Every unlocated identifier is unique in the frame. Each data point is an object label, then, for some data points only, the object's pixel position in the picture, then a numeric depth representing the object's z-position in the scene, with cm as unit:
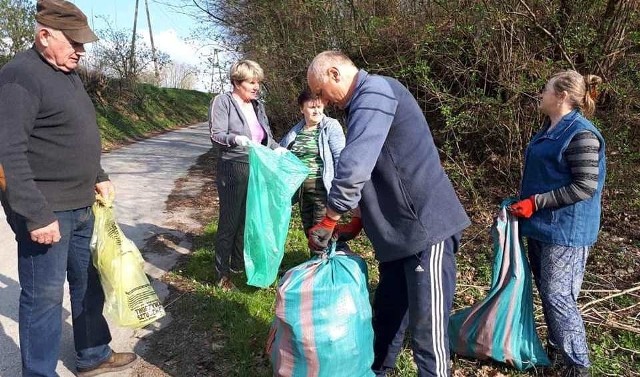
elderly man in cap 208
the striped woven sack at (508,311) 267
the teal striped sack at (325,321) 220
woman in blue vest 246
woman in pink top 367
